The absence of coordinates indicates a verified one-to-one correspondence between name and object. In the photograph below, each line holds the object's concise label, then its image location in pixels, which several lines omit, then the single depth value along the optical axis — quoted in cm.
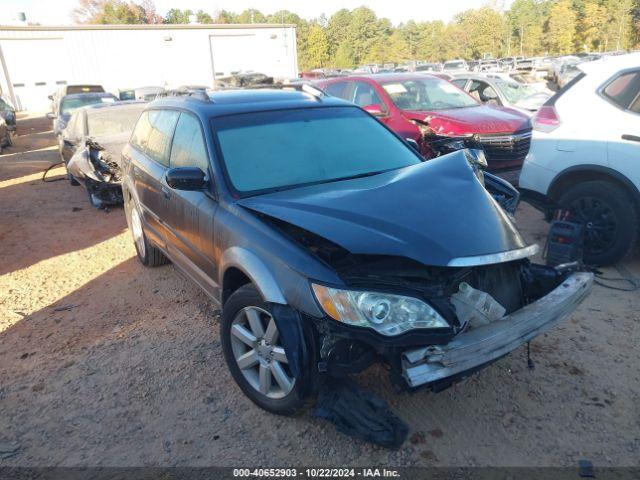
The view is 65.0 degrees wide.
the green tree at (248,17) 9269
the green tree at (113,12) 6506
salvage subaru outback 239
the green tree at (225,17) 8488
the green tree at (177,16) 8400
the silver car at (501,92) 1045
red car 737
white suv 446
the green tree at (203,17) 8231
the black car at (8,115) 1922
